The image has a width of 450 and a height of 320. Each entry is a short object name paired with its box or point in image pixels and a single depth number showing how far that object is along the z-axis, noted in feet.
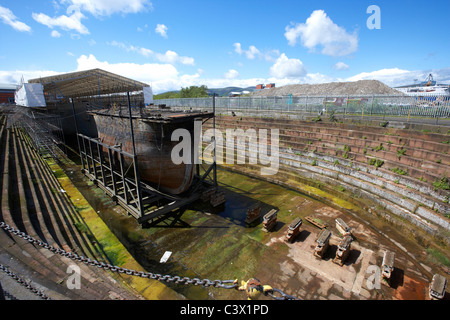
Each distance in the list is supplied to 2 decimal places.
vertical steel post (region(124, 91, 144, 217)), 21.24
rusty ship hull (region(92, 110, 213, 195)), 23.21
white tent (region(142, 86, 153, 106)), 56.49
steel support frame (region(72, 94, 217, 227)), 22.67
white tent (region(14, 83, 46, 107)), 51.70
